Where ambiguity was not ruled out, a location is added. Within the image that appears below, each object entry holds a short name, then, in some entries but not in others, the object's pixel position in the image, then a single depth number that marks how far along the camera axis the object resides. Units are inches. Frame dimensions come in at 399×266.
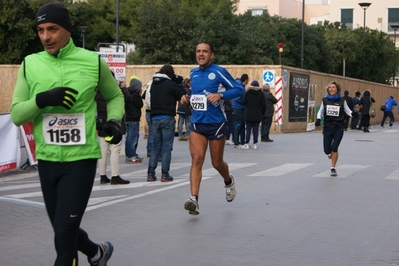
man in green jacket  200.1
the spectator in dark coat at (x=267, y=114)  951.0
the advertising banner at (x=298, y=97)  1226.0
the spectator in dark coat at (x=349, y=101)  1241.9
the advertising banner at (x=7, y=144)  584.1
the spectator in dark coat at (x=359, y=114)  1416.1
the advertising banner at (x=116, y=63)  744.3
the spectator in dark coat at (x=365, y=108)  1380.4
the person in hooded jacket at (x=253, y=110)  826.6
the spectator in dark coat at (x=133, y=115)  637.9
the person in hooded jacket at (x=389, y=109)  1646.8
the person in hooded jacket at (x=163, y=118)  516.4
